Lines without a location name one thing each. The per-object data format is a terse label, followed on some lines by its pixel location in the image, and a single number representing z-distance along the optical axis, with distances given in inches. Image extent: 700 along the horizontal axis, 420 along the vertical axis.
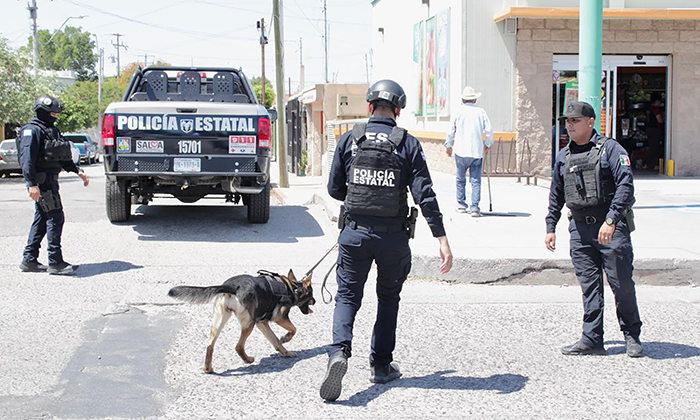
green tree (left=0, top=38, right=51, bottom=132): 1078.4
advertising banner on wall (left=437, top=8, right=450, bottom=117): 776.3
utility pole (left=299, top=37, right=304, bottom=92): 2284.2
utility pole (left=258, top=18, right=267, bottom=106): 1160.0
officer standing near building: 209.8
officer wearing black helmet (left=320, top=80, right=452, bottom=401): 179.9
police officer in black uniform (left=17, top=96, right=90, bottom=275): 312.0
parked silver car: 1010.7
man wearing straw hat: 439.8
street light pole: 1597.7
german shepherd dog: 194.1
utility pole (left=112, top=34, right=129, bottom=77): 3804.1
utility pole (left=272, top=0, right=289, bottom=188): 815.1
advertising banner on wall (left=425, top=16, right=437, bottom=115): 839.2
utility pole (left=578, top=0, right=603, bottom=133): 450.9
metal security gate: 1203.2
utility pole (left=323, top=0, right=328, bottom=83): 2516.6
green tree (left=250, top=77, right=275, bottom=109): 2995.1
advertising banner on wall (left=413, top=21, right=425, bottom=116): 909.2
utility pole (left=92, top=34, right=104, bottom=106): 2728.8
